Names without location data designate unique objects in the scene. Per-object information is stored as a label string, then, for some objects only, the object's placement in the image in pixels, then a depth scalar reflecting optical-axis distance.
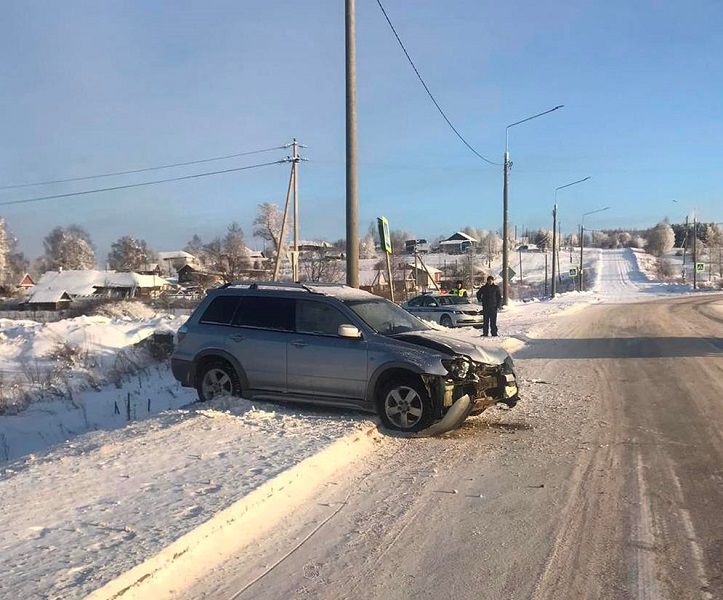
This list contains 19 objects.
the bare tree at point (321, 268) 64.50
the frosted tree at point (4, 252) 99.12
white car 26.66
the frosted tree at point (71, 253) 133.12
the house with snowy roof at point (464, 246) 190.75
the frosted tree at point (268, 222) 99.75
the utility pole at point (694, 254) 78.97
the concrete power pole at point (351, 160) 13.09
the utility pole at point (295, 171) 39.54
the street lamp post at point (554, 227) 52.96
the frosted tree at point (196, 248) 166.62
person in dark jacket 20.50
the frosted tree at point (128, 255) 135.75
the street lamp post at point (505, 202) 35.19
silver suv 7.67
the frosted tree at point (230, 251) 82.12
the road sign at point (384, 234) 22.50
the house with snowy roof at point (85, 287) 79.19
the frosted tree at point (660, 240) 180.75
